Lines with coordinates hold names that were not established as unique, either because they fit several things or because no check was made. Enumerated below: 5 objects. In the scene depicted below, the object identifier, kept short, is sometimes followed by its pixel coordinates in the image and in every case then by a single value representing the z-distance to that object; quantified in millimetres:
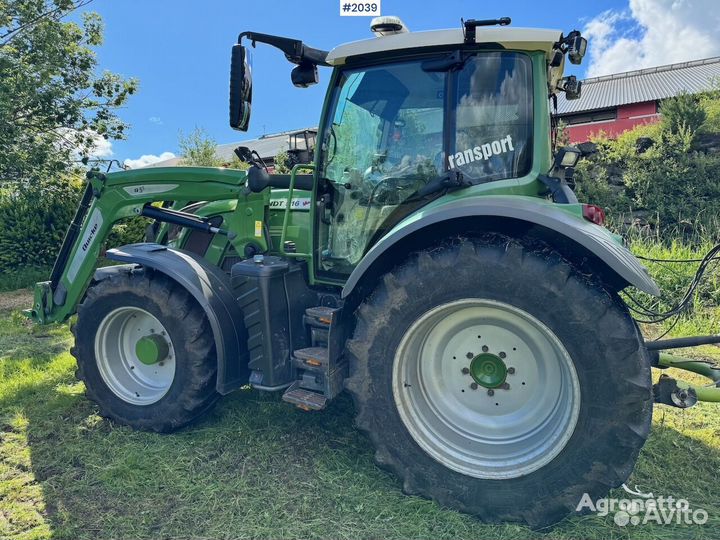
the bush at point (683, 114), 8555
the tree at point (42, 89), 9906
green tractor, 2410
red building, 21641
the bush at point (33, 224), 10242
